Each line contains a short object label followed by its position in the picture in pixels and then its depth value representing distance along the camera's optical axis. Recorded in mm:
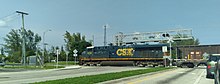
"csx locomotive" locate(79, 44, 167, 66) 56125
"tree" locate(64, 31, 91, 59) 110231
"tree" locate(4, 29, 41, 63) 115725
